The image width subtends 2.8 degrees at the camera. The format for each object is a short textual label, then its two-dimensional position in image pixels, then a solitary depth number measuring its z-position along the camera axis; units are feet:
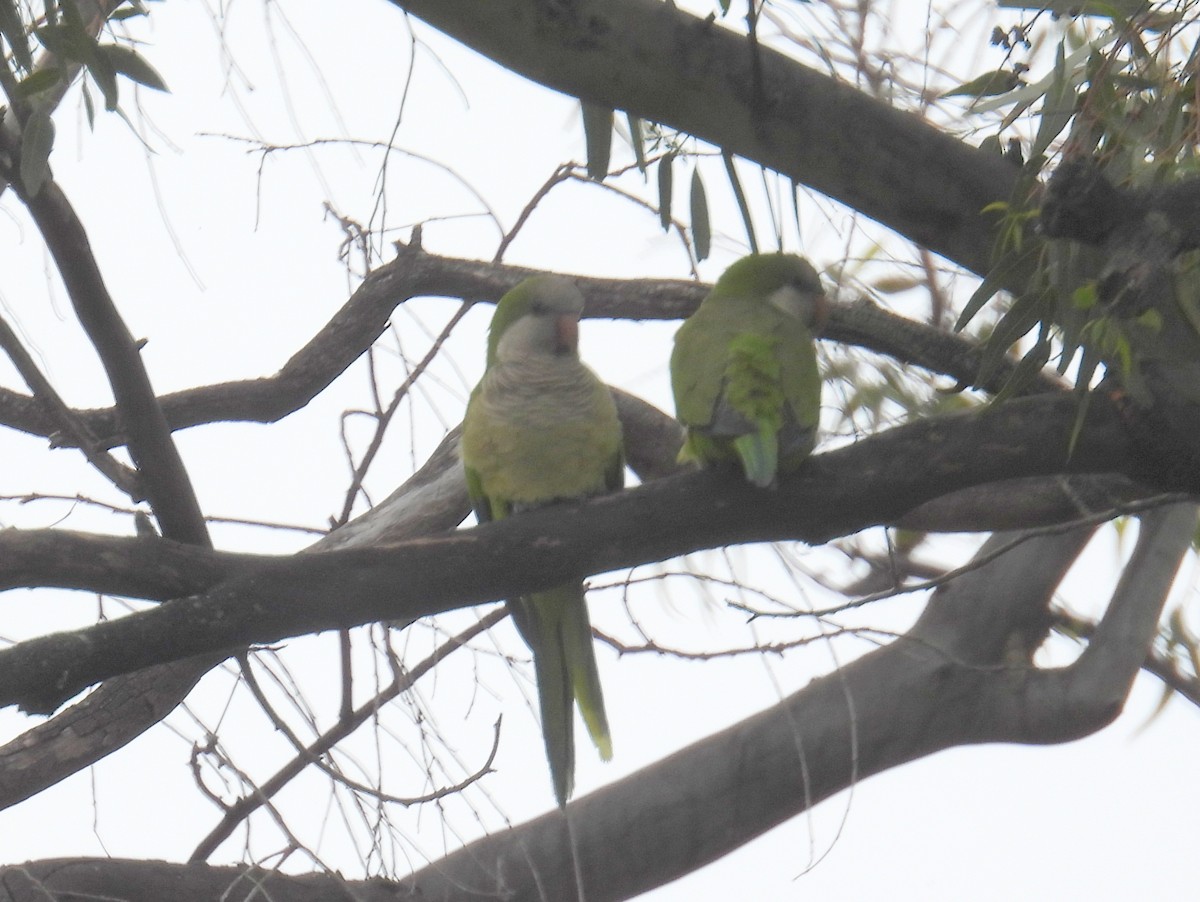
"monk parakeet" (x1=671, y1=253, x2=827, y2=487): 41.45
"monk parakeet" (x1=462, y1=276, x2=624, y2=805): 41.96
